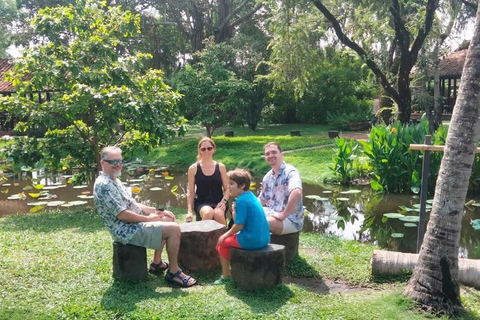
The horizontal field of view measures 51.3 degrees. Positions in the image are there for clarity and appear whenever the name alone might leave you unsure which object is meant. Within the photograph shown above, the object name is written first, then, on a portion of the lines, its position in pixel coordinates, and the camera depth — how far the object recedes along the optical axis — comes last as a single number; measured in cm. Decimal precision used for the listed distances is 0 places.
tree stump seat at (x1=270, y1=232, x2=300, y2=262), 540
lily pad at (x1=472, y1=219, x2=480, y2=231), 798
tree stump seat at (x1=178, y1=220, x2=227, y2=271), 512
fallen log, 507
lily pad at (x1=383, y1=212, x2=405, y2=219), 886
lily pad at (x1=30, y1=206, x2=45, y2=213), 945
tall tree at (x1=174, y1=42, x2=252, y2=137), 1889
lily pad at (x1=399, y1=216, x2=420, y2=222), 855
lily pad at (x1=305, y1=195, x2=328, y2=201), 1046
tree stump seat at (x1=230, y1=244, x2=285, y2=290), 442
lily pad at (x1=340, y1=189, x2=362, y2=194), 1098
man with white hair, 455
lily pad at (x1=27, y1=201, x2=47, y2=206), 1012
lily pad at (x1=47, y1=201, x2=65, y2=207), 993
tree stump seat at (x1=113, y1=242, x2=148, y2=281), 466
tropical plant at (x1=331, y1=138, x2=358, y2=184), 1195
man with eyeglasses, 516
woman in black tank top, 618
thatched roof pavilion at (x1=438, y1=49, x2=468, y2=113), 2507
